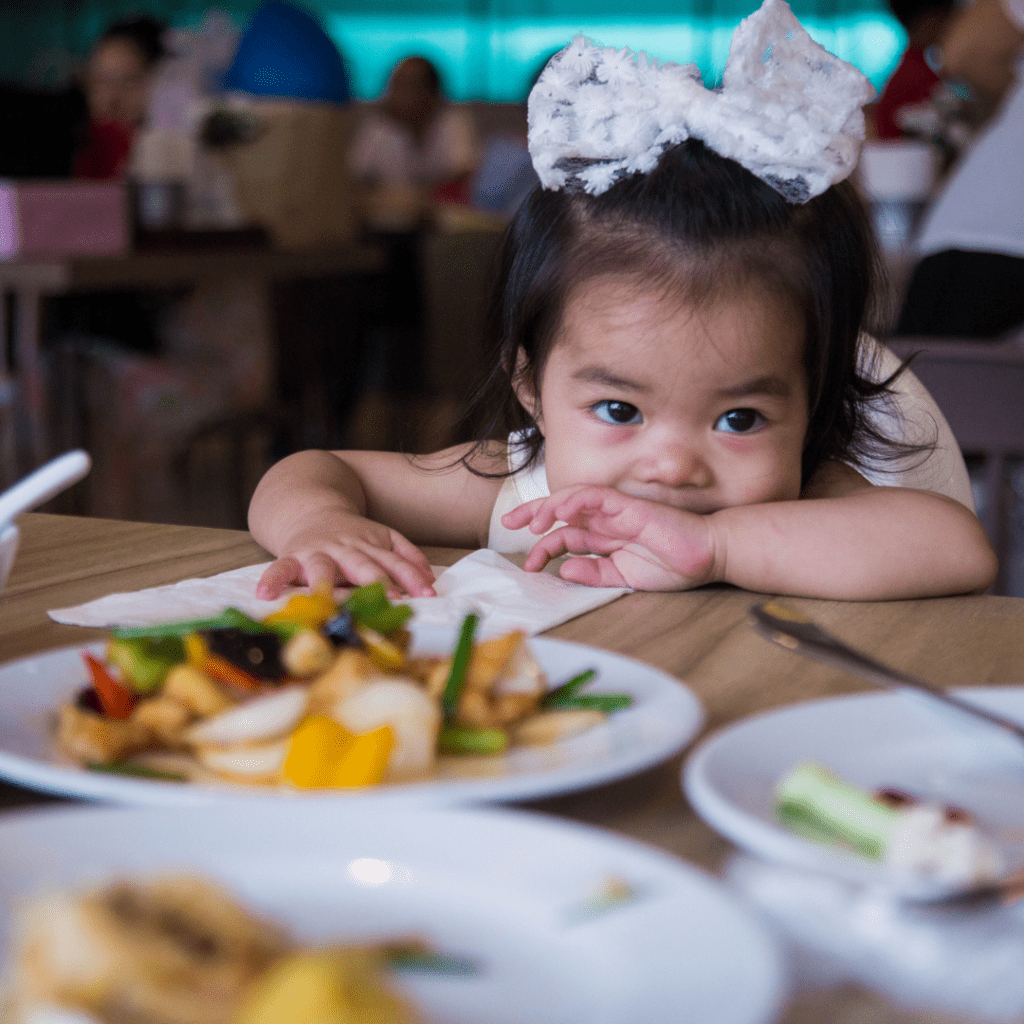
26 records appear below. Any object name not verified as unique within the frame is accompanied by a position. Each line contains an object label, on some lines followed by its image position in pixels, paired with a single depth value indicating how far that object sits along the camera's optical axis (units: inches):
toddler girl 37.3
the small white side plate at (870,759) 17.1
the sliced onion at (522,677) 21.8
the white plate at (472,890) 12.4
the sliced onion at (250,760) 18.2
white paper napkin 31.0
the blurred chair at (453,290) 184.7
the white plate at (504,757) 16.9
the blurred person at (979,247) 74.3
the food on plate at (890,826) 15.2
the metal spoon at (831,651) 20.1
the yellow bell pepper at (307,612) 23.4
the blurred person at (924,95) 159.0
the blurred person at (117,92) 199.3
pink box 111.0
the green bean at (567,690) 23.0
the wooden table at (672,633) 19.6
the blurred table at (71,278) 112.1
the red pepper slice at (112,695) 21.4
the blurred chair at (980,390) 55.6
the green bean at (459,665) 20.9
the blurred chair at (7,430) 126.0
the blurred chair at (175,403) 143.4
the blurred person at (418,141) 296.0
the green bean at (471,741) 20.1
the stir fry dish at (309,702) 18.3
